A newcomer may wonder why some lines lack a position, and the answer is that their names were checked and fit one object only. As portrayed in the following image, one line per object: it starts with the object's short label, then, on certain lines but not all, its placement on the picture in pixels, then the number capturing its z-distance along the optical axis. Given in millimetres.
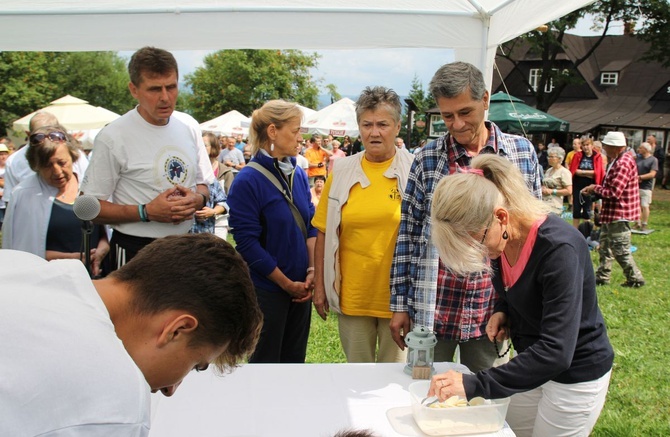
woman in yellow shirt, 2695
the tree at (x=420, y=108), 28969
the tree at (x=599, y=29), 21797
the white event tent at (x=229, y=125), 18891
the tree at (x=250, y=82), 43594
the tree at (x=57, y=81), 28594
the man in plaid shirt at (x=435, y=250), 2318
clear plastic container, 1615
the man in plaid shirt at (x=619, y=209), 6160
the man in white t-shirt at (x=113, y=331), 793
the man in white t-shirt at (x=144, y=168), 2693
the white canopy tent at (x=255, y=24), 2957
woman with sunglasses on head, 2883
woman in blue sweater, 2820
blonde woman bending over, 1624
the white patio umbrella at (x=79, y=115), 12555
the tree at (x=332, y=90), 50038
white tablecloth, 1655
